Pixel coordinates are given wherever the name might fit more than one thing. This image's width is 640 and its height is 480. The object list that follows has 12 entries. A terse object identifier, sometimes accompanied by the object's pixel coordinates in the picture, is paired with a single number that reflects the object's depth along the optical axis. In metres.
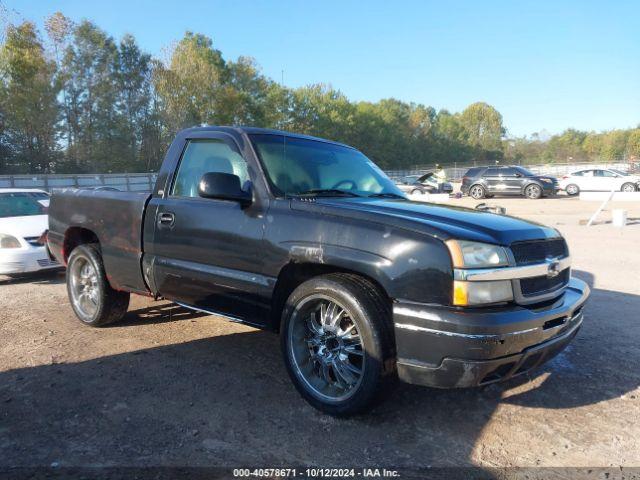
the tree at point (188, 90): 45.81
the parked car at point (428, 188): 27.09
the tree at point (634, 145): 89.85
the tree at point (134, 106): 47.31
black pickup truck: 2.69
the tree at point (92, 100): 44.88
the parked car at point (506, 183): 25.62
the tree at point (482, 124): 117.06
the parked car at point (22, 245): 7.11
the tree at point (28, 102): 38.38
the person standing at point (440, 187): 28.85
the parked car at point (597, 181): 27.89
